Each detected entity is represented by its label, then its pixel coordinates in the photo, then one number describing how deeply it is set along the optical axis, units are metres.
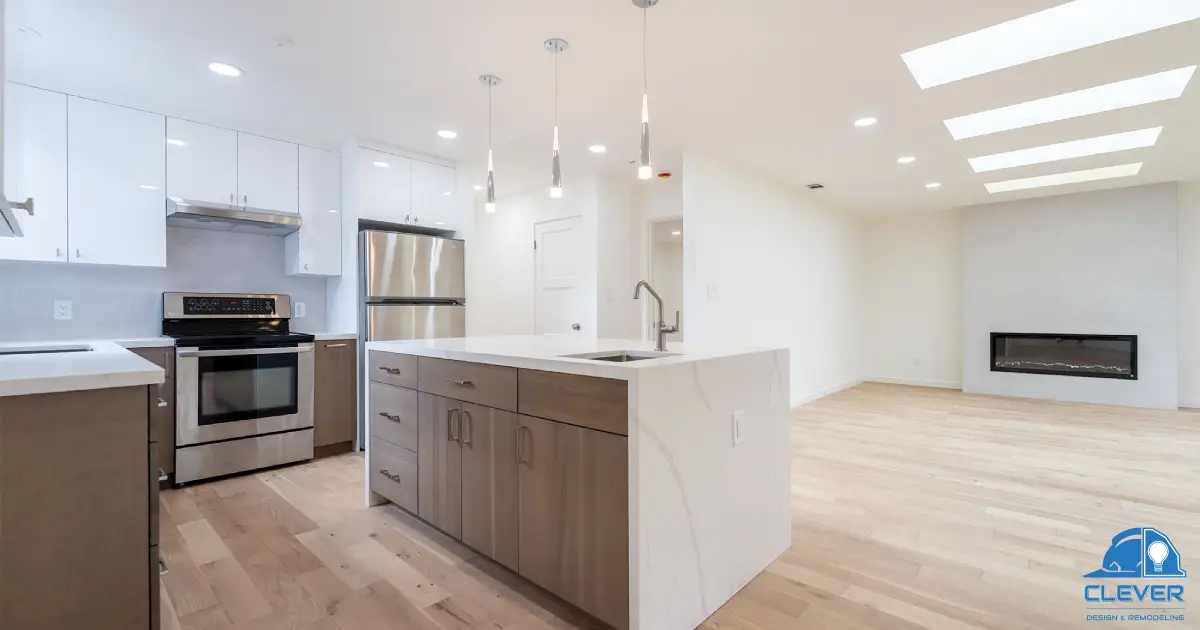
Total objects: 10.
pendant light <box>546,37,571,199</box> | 2.50
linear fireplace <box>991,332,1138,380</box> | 5.79
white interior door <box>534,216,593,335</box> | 5.45
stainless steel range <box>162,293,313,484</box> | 3.13
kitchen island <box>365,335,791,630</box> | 1.53
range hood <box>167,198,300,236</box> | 3.27
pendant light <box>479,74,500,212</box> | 2.80
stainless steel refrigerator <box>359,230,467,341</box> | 3.89
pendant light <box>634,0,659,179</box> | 2.11
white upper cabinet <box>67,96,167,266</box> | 3.05
